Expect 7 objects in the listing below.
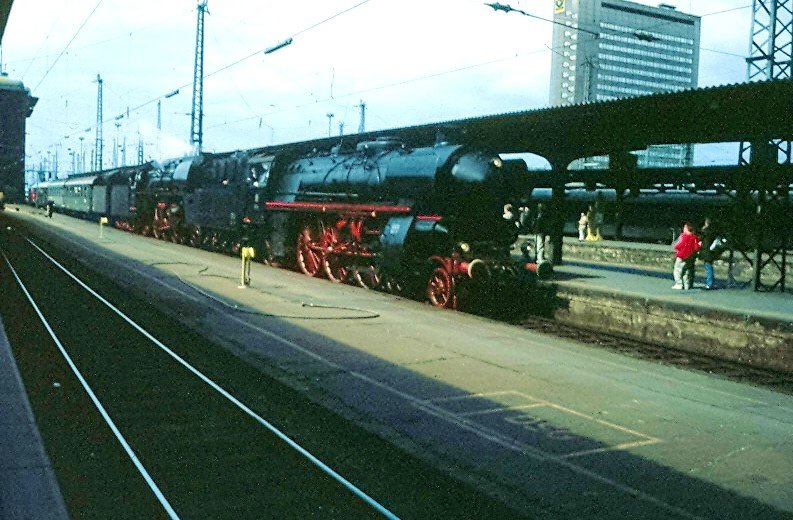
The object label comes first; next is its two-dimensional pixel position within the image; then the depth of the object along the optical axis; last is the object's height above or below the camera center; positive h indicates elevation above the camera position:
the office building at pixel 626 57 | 153.50 +39.76
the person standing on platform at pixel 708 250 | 15.95 -0.39
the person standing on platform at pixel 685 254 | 15.09 -0.44
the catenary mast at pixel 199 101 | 31.92 +4.91
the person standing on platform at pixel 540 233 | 19.28 -0.14
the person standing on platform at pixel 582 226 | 28.45 +0.12
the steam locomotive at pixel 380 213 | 14.14 +0.17
